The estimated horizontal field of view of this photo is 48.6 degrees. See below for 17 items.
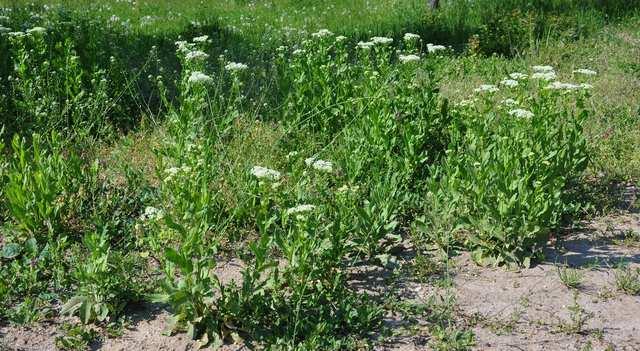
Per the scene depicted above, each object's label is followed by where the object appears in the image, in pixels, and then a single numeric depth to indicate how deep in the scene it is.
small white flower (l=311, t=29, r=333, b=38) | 6.30
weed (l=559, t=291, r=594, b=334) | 4.11
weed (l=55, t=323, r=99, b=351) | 3.94
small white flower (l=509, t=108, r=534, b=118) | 4.58
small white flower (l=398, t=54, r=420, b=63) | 5.54
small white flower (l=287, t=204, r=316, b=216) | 3.77
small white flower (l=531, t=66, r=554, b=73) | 5.21
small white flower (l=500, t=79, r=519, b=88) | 5.04
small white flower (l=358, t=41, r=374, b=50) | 5.99
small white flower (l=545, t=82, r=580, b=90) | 4.87
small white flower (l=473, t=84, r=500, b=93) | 5.21
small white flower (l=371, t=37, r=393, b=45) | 5.92
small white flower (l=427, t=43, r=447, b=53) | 5.78
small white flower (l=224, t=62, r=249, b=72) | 5.41
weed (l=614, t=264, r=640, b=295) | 4.46
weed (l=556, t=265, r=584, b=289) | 4.52
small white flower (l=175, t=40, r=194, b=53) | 5.67
